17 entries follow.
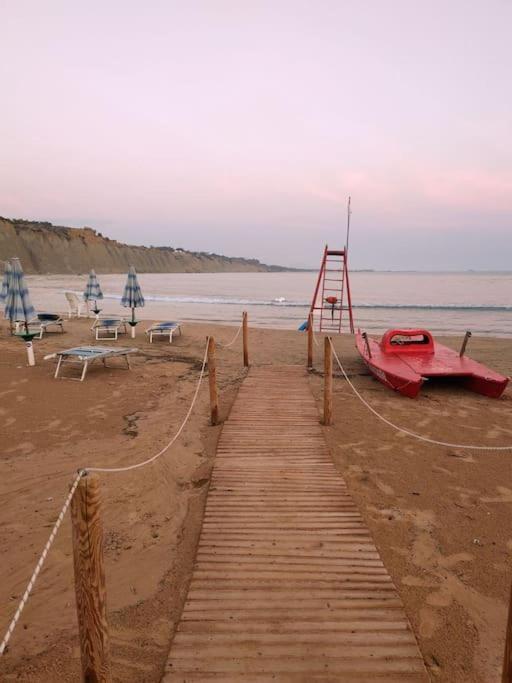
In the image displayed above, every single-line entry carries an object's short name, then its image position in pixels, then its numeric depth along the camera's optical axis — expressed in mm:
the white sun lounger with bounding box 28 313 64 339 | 15695
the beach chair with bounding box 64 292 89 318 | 21297
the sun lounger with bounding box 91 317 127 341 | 15442
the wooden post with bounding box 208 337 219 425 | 7258
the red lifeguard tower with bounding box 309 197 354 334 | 17578
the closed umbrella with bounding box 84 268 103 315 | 19156
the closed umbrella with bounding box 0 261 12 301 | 10287
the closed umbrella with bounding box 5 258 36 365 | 10359
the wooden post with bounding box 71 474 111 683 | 2217
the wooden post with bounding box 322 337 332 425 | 7047
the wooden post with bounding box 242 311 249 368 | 11703
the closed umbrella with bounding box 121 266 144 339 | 15656
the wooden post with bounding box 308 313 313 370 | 11359
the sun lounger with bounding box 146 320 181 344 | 15242
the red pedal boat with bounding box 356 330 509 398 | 8977
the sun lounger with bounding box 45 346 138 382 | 9781
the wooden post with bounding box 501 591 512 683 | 2025
